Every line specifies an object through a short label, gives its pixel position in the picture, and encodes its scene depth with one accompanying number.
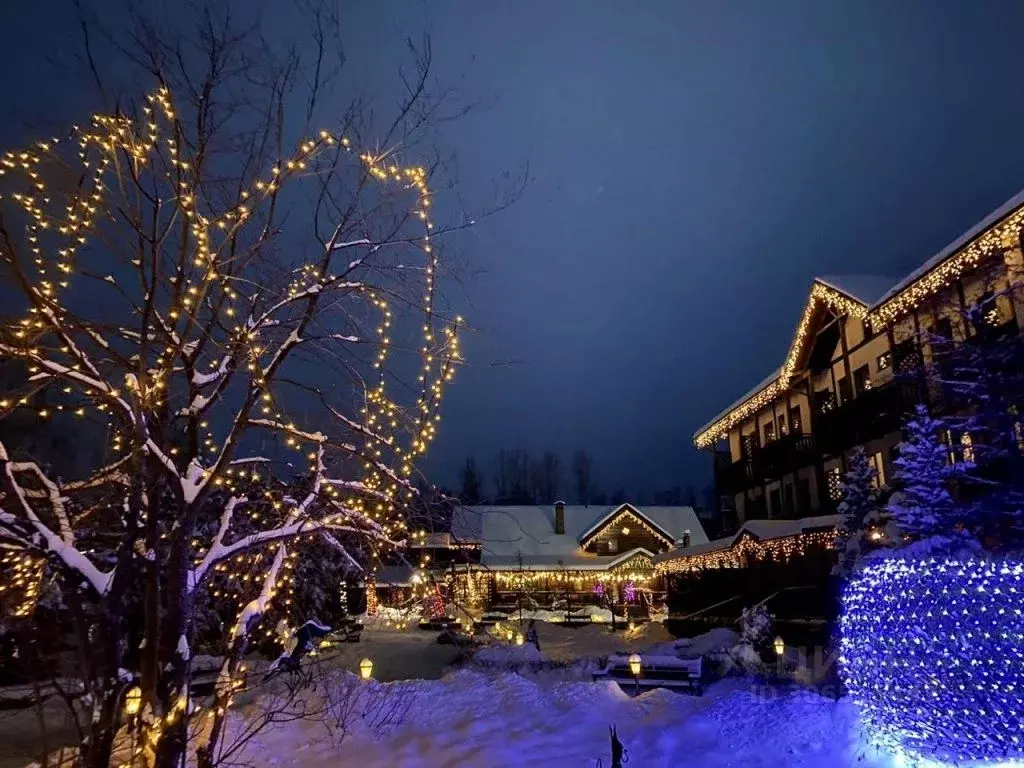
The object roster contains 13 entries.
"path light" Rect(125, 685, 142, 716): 6.11
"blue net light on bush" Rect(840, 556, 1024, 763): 7.13
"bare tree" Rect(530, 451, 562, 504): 93.25
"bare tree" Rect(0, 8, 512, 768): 5.64
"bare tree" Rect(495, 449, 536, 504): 84.80
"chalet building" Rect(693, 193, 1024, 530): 16.36
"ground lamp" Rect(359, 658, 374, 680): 13.91
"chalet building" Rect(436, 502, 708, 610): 42.78
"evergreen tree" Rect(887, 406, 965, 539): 13.96
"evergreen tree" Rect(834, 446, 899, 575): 16.80
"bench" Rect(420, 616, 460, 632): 30.56
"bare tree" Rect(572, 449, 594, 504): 98.38
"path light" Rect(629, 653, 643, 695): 13.79
